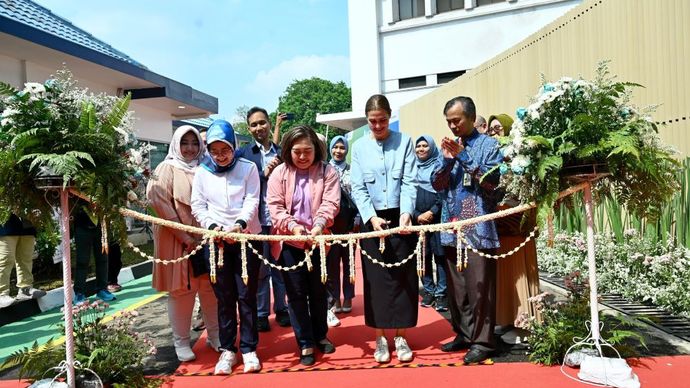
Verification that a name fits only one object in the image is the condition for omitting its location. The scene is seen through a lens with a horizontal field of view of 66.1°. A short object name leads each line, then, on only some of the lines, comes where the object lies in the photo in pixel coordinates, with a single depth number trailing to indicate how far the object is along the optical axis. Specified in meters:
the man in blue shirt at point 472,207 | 3.70
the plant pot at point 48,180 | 3.10
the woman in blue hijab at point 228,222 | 3.82
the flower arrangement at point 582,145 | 3.18
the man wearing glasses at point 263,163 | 4.89
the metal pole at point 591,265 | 3.35
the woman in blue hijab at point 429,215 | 4.27
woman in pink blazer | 3.88
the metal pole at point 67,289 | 3.20
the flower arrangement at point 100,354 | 3.34
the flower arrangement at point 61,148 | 3.06
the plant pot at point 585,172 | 3.21
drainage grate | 4.18
